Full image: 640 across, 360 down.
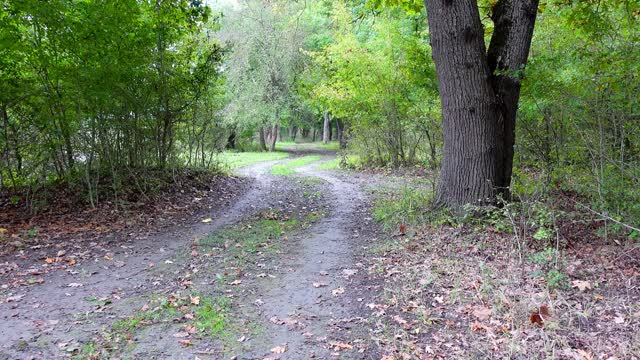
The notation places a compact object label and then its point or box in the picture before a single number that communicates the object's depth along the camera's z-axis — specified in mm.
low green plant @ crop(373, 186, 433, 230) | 7647
